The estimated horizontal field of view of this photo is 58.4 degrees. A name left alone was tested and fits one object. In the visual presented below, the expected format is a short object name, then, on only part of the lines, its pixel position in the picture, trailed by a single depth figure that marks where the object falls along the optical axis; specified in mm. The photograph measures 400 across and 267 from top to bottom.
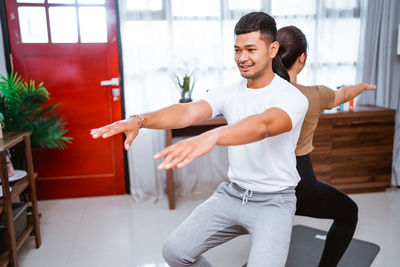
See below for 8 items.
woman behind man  1736
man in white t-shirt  1368
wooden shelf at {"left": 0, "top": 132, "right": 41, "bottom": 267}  2010
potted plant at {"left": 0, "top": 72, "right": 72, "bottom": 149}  2561
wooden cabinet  3236
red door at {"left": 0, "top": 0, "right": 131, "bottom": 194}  3043
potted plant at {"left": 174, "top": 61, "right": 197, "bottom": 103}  3143
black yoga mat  2256
